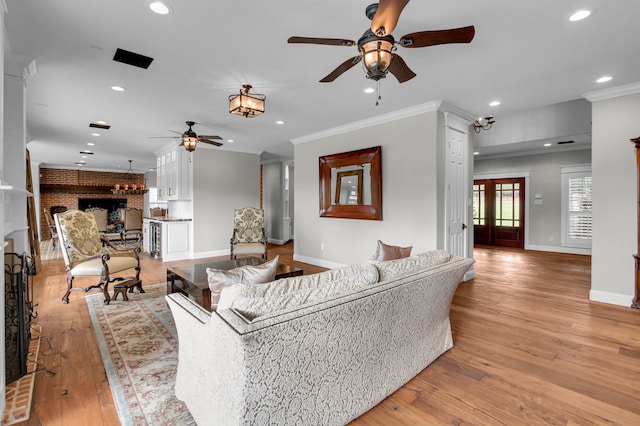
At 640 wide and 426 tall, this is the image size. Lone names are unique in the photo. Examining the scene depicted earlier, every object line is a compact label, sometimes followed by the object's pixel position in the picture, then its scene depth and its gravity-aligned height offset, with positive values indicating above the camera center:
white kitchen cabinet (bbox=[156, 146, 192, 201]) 6.68 +0.78
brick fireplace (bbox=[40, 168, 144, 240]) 10.05 +0.73
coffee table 2.72 -0.67
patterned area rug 1.78 -1.15
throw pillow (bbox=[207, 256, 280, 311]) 1.74 -0.39
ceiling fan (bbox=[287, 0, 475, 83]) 1.85 +1.07
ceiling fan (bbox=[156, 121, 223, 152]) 4.77 +1.09
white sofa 1.24 -0.65
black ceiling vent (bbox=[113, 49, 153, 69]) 2.76 +1.39
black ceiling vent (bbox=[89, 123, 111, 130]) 5.17 +1.42
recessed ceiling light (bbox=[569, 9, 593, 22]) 2.19 +1.39
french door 8.10 -0.09
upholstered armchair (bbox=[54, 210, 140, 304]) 3.59 -0.55
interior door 4.36 +0.32
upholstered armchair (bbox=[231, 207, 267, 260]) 5.88 -0.33
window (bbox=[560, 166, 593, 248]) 7.09 +0.06
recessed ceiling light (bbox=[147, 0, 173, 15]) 2.08 +1.38
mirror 4.80 +0.41
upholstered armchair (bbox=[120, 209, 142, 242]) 8.33 -0.35
